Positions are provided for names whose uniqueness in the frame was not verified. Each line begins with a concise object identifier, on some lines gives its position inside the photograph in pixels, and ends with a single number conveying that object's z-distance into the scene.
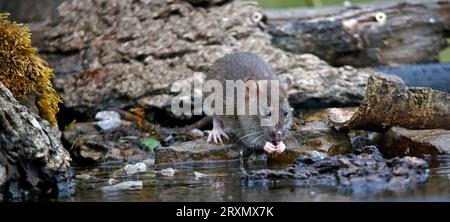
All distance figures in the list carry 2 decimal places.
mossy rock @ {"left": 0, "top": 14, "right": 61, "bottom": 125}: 6.72
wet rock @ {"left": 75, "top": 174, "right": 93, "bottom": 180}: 7.03
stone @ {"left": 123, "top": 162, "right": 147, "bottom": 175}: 7.29
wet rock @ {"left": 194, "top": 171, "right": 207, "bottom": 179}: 6.83
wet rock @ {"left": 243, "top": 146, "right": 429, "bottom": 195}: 5.59
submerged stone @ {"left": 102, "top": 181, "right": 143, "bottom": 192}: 6.23
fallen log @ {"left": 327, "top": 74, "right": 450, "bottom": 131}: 7.22
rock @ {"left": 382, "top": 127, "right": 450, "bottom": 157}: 6.89
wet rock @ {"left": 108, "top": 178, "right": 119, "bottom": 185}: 6.61
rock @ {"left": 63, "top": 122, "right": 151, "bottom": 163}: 8.34
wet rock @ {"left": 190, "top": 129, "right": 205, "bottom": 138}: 8.83
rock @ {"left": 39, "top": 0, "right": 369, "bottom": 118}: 9.35
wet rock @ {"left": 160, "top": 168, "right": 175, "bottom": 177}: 7.02
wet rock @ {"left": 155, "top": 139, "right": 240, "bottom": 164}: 7.92
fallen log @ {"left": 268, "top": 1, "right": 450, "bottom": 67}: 10.41
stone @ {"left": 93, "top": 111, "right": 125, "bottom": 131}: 8.92
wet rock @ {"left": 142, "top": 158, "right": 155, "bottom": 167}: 7.93
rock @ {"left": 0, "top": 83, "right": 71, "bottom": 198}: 5.79
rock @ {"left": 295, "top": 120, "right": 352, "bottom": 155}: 7.55
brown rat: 7.71
